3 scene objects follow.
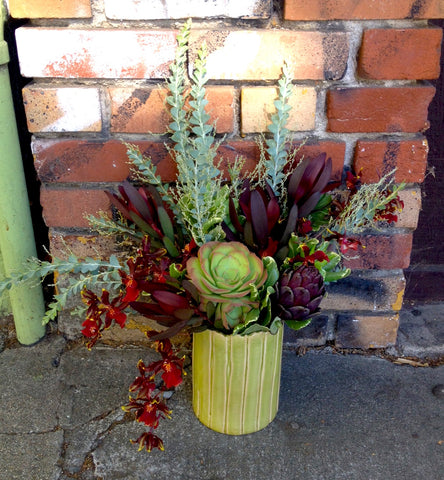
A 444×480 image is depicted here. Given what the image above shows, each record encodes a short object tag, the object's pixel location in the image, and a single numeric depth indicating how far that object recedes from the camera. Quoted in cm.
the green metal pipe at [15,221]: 126
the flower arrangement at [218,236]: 104
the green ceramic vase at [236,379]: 114
